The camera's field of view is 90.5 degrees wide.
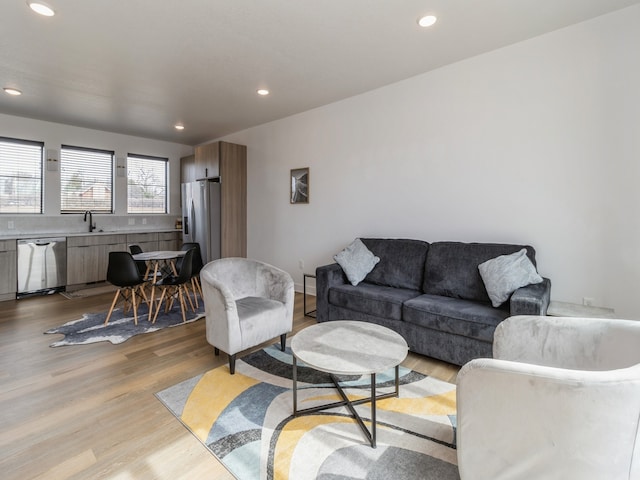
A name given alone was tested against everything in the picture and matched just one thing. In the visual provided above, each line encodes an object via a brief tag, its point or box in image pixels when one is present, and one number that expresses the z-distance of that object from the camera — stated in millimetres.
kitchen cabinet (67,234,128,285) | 4961
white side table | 2184
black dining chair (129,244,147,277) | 4270
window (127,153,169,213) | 6043
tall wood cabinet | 5359
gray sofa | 2391
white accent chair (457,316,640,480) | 1018
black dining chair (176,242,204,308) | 3980
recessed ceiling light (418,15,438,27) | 2416
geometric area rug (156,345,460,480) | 1565
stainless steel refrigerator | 5281
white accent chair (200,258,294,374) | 2432
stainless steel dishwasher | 4539
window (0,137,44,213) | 4742
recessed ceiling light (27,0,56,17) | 2227
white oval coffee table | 1692
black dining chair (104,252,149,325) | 3441
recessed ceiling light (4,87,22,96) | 3770
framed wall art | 4672
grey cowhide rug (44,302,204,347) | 3131
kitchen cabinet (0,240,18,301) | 4340
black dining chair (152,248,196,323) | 3676
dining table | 3650
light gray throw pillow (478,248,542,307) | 2447
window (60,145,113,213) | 5297
